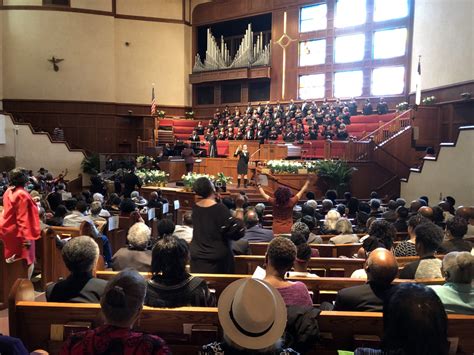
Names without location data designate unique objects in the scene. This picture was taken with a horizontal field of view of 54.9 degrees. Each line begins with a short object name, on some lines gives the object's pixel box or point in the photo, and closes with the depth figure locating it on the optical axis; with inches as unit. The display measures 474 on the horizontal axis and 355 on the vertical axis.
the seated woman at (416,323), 63.0
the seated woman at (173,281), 97.1
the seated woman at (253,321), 65.6
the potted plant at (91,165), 685.3
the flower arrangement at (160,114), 778.8
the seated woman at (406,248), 161.5
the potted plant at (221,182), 435.5
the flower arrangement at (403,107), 542.1
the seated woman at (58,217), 230.5
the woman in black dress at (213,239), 140.2
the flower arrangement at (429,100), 523.4
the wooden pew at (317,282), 120.0
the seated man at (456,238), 161.9
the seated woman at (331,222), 226.4
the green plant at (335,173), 467.8
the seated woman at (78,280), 103.5
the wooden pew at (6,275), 176.2
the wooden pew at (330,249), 184.7
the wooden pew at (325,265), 154.0
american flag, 772.0
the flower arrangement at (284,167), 472.7
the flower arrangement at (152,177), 459.7
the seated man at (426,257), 130.3
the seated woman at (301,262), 126.6
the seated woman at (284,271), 96.7
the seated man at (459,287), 99.0
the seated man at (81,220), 211.3
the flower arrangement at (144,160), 615.1
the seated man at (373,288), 95.5
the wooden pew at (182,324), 89.6
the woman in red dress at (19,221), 182.9
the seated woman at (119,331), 63.9
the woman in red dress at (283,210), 219.9
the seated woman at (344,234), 196.2
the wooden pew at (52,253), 203.3
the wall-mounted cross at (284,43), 747.5
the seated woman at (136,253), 144.0
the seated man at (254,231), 195.2
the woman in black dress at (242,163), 491.8
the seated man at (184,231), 194.7
